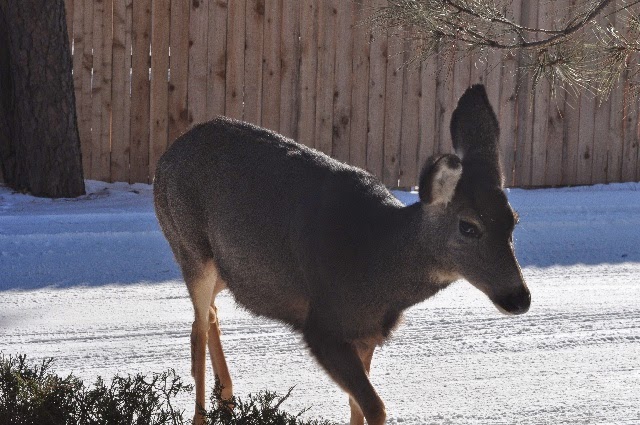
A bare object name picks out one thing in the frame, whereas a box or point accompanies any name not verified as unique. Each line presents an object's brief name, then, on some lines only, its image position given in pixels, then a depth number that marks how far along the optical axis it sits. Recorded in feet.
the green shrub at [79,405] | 27.20
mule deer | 28.94
